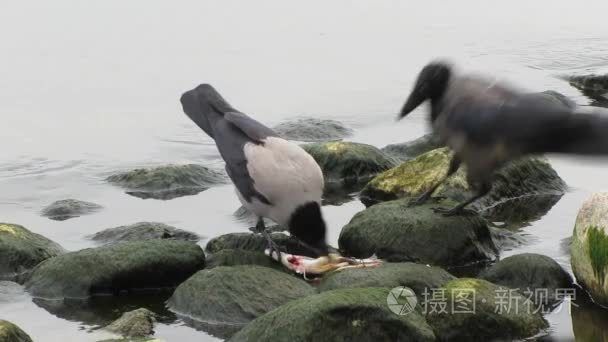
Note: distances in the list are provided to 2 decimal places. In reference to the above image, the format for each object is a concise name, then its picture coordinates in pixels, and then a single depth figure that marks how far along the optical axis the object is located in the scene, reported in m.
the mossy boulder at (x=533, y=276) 16.56
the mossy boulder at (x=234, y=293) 15.66
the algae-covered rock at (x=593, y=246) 16.05
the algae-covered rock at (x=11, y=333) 13.81
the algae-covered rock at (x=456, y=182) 20.91
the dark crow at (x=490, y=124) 16.01
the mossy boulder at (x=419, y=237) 17.91
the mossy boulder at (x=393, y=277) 15.81
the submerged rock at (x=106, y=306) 16.16
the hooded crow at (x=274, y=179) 17.22
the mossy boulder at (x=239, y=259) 17.48
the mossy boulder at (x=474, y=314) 15.01
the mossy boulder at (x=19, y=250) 17.69
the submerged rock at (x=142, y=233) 19.17
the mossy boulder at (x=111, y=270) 16.78
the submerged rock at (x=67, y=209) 21.25
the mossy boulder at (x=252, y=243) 18.30
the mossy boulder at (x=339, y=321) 13.95
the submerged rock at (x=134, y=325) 15.23
